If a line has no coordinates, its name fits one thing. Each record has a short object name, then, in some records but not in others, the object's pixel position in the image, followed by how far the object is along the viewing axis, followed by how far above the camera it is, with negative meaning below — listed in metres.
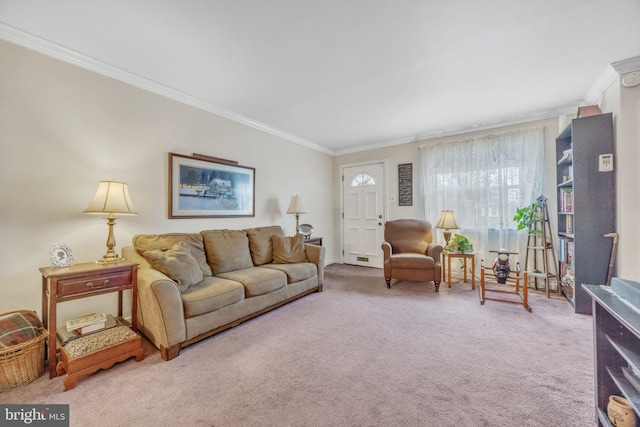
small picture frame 1.82 -0.29
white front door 4.92 +0.04
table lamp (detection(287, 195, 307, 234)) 4.07 +0.16
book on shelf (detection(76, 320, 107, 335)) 1.83 -0.83
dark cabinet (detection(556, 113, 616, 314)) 2.49 +0.16
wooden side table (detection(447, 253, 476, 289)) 3.46 -0.64
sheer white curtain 3.57 +0.51
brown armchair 3.45 -0.55
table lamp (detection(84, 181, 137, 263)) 1.99 +0.10
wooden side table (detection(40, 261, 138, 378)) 1.67 -0.49
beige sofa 1.93 -0.62
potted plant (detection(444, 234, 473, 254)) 3.59 -0.43
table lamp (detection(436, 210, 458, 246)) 3.77 -0.09
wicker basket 1.53 -0.92
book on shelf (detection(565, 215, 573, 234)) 3.09 -0.10
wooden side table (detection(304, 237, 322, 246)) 4.10 -0.41
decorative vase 1.04 -0.83
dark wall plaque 4.59 +0.58
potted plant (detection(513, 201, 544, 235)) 3.31 +0.00
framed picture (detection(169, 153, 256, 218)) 2.85 +0.36
